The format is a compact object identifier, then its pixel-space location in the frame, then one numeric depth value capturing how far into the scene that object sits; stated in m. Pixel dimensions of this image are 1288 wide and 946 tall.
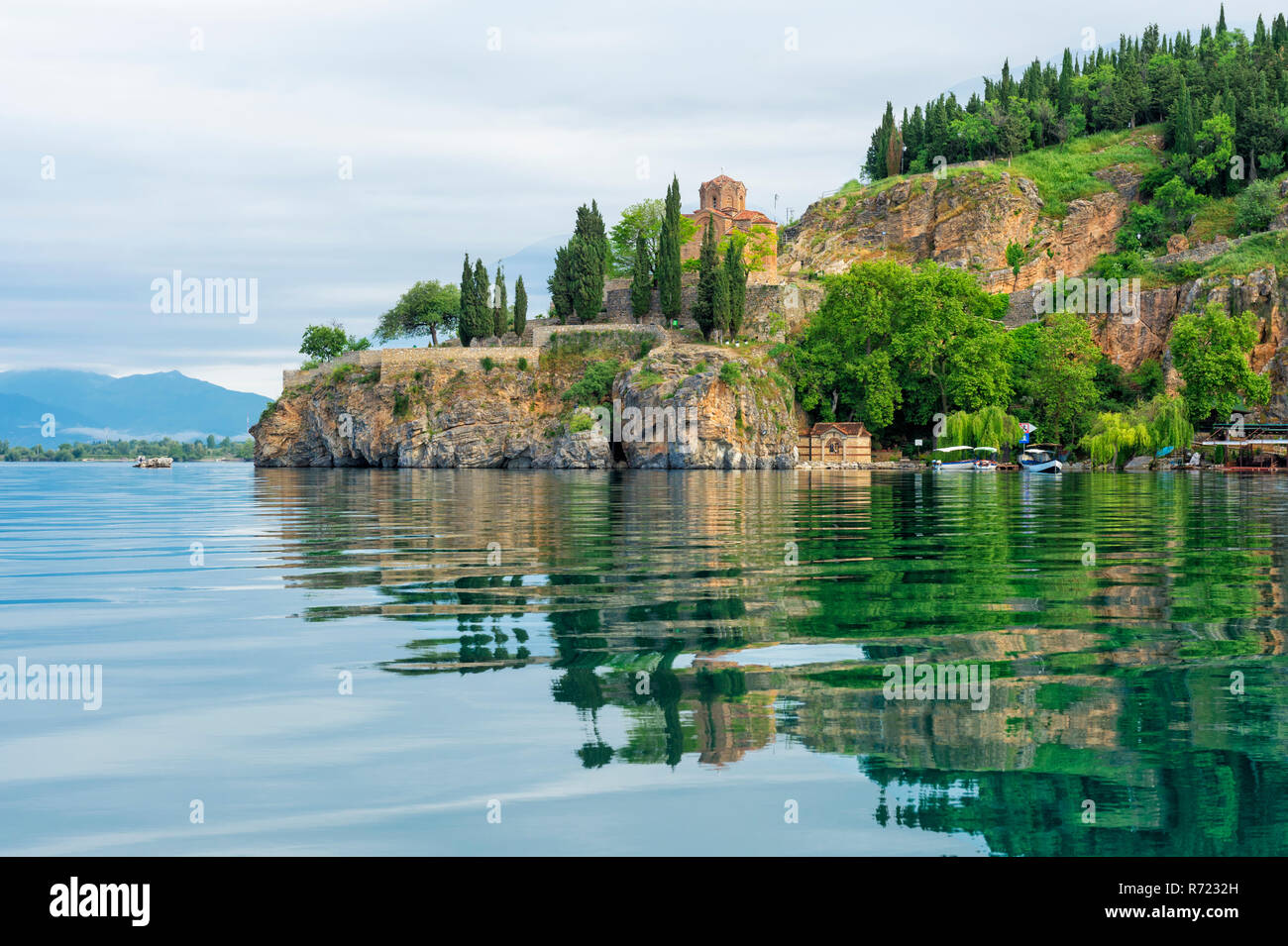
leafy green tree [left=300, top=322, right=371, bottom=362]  123.06
